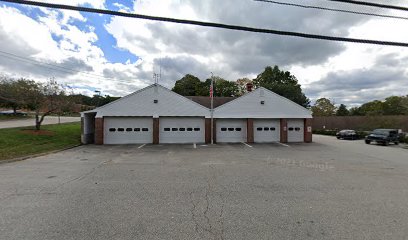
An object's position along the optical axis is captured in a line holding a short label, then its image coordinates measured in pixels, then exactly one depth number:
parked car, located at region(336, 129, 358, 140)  28.17
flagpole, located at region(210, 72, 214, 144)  21.23
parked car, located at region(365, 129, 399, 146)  22.02
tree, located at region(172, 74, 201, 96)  56.78
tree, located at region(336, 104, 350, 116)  65.89
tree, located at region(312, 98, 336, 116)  62.78
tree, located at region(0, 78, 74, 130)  20.55
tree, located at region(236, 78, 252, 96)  59.39
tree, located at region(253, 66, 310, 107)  54.78
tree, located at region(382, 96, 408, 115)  49.01
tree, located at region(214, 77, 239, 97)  57.06
